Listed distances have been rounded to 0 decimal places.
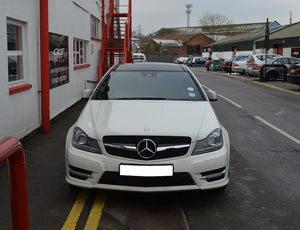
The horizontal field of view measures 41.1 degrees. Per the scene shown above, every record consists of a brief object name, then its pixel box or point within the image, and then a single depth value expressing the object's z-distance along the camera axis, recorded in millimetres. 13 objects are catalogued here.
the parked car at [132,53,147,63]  34062
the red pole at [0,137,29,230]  2699
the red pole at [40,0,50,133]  8156
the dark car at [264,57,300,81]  22375
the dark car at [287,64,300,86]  16656
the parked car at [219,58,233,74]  33750
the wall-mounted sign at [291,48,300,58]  36938
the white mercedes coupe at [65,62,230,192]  4055
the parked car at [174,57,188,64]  60909
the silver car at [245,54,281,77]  24938
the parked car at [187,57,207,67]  53600
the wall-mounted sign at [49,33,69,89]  9633
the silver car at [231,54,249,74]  29141
